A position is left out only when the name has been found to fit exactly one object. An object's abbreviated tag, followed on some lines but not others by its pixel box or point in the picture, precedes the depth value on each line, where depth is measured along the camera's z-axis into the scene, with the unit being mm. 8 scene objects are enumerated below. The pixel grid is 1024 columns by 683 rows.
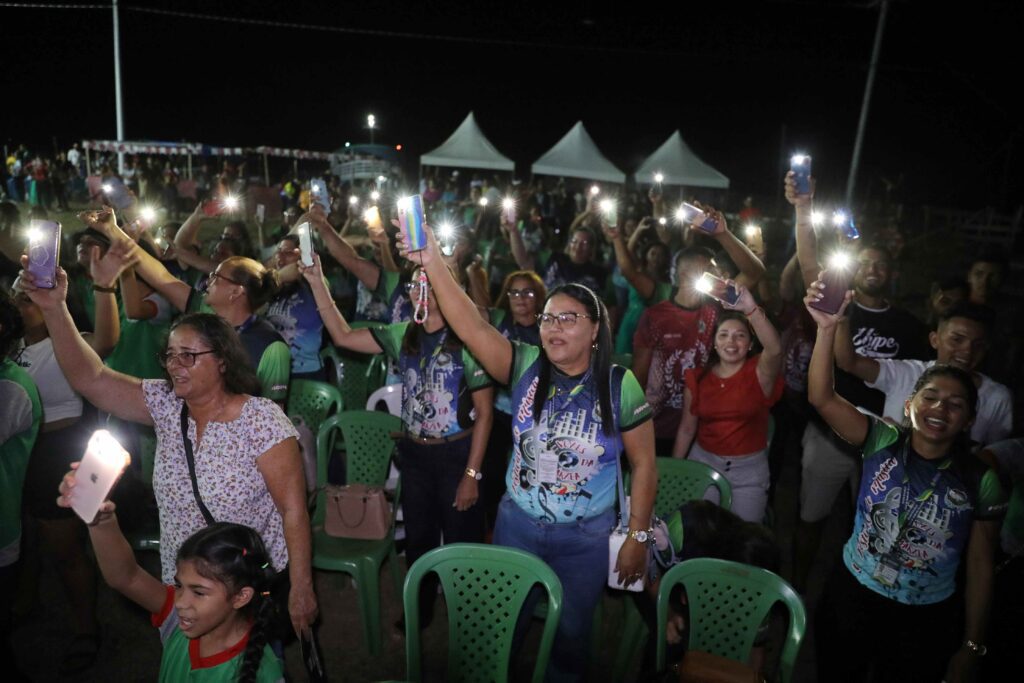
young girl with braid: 1904
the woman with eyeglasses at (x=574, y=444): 2432
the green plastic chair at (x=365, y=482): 3244
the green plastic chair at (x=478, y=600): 2414
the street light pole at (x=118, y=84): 14076
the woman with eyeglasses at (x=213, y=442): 2238
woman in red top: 3400
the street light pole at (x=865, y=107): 13352
